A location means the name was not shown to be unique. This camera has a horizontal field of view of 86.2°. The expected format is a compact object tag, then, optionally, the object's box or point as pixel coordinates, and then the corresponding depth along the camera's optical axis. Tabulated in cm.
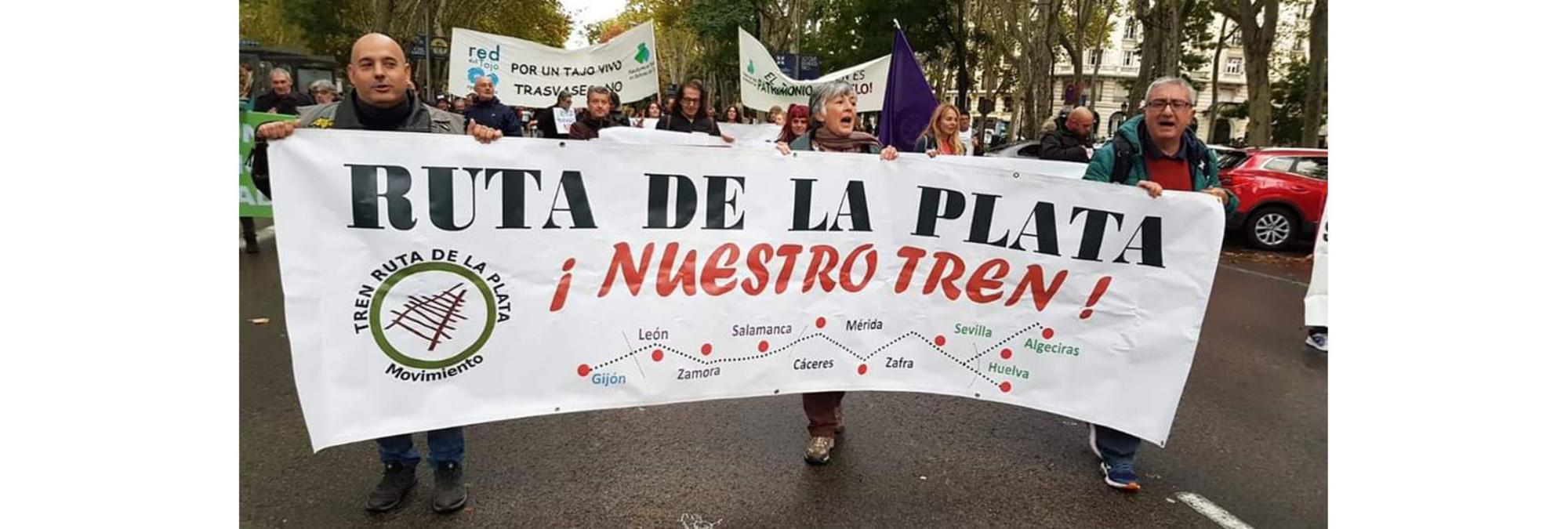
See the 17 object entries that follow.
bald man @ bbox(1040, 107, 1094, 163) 807
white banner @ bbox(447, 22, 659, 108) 1017
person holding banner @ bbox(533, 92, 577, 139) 1157
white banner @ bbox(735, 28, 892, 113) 1047
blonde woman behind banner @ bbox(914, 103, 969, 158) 580
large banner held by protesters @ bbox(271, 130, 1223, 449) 266
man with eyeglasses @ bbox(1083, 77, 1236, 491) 331
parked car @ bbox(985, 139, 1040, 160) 1330
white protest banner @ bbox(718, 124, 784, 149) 1225
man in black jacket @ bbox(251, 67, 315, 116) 787
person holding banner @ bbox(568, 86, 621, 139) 682
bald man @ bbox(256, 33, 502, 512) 280
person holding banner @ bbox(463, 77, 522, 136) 696
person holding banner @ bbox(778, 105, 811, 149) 691
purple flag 381
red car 1120
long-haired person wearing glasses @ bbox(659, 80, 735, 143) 736
